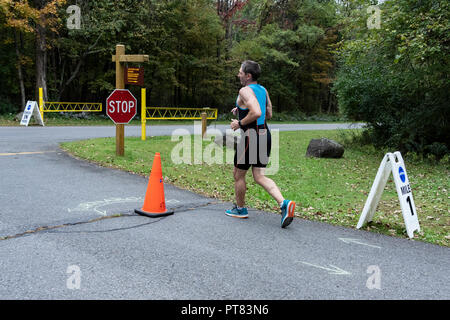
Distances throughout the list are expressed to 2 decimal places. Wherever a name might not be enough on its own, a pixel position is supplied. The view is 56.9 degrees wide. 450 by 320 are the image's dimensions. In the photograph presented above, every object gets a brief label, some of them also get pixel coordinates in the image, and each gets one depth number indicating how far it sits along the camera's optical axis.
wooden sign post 11.04
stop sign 10.77
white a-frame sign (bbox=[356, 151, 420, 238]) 5.62
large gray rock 14.53
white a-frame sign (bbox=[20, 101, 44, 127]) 19.94
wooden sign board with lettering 11.27
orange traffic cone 5.95
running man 5.45
